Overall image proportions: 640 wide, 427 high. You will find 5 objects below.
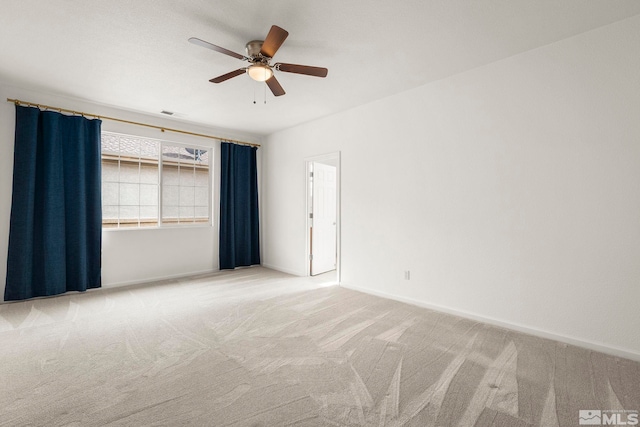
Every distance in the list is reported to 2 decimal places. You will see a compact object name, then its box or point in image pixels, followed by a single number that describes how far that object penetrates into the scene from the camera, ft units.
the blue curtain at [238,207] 18.67
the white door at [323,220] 17.92
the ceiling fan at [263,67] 7.98
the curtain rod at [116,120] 12.54
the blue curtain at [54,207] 12.39
